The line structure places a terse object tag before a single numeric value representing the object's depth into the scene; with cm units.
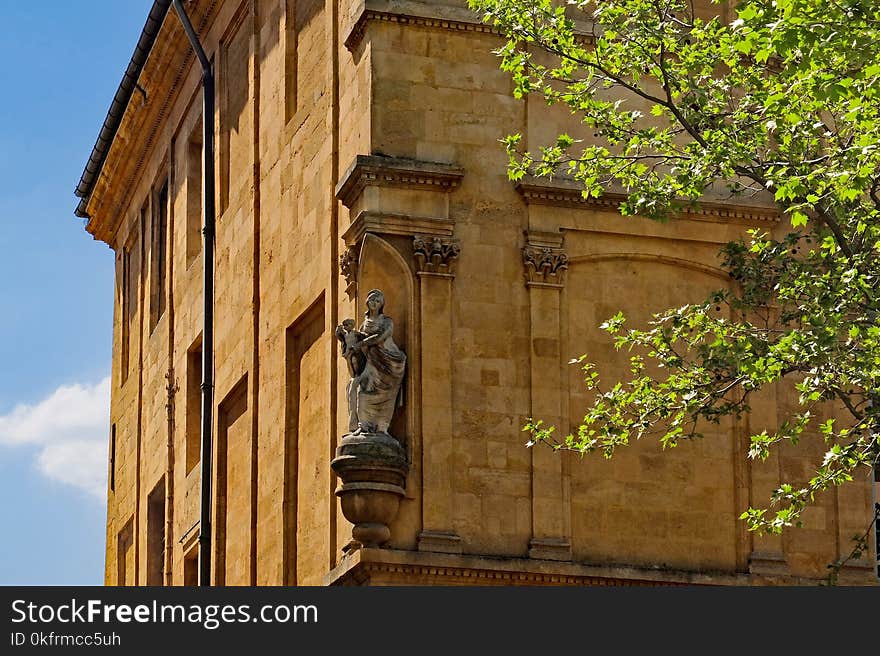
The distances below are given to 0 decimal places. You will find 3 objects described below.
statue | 3391
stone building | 3431
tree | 2600
